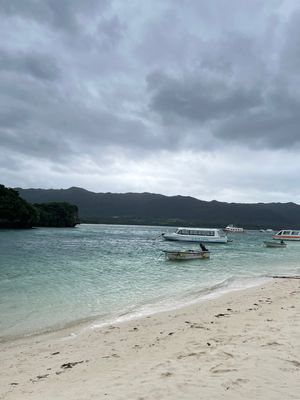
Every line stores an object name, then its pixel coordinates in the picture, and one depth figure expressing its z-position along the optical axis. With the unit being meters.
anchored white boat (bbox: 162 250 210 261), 42.12
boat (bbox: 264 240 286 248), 75.62
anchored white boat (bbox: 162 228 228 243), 85.01
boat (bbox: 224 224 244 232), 182.12
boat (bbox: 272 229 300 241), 111.06
